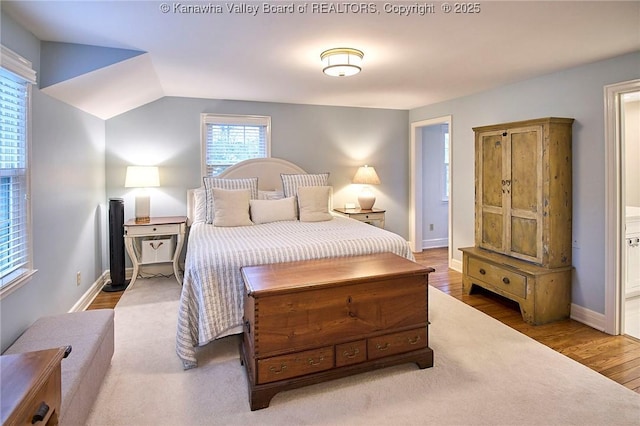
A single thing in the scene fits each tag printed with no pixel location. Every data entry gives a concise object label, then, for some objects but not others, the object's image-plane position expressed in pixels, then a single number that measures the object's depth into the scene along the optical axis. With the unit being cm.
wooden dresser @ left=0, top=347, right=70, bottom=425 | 99
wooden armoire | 310
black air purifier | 398
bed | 241
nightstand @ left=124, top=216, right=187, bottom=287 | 389
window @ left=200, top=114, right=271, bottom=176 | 462
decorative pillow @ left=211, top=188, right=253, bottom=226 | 366
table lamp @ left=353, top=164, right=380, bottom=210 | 505
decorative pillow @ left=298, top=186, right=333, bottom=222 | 396
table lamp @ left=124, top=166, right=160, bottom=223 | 408
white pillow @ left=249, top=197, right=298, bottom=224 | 386
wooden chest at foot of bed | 201
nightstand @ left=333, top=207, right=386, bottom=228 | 491
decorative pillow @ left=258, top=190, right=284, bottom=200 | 428
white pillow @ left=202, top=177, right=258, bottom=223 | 395
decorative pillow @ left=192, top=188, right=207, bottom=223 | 401
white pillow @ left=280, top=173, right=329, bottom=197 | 437
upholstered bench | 167
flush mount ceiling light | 273
